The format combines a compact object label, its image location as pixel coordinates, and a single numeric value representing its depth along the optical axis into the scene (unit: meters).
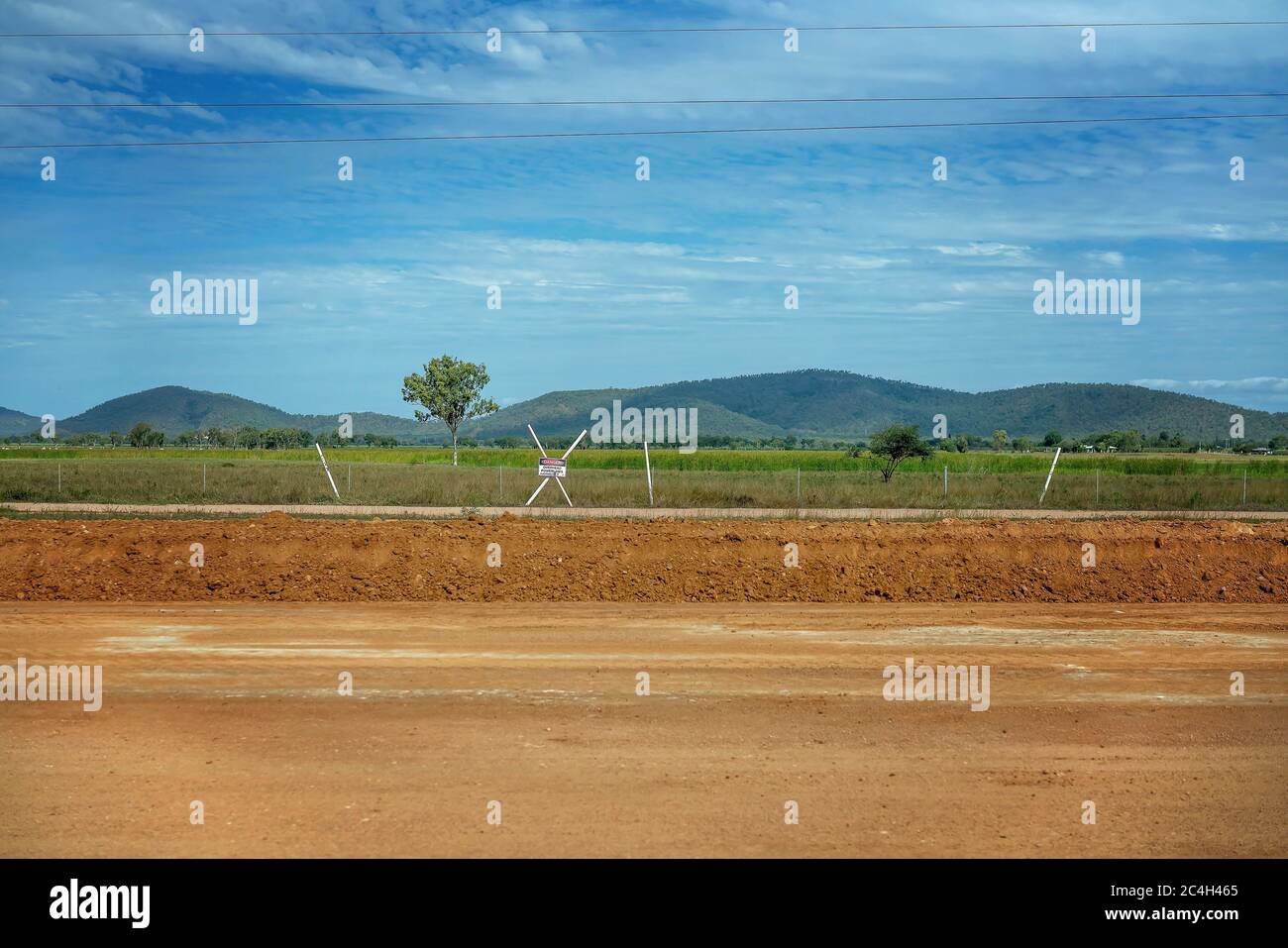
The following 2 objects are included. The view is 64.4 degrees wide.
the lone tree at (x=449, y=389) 74.69
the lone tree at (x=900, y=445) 46.19
